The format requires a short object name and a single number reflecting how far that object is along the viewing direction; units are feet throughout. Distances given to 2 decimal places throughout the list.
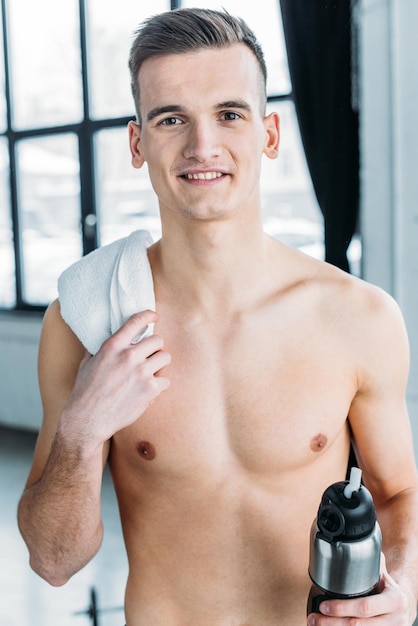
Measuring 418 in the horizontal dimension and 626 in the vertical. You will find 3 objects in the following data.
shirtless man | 3.72
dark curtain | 9.03
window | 13.78
